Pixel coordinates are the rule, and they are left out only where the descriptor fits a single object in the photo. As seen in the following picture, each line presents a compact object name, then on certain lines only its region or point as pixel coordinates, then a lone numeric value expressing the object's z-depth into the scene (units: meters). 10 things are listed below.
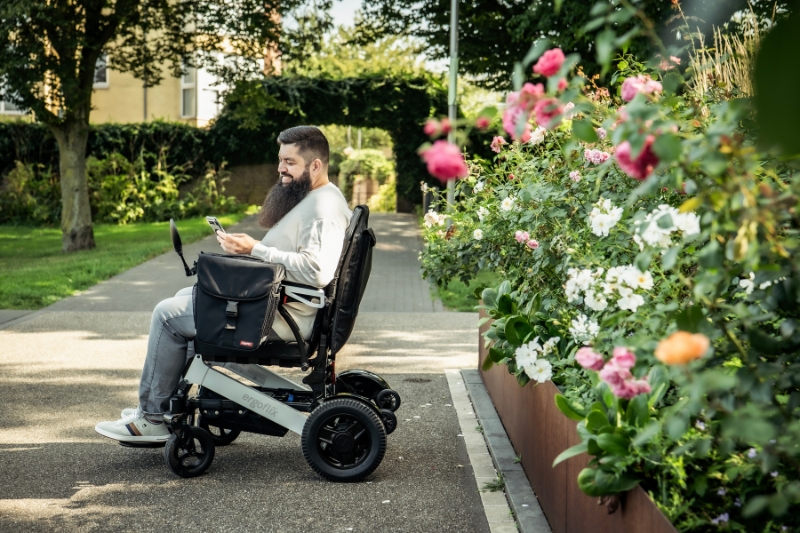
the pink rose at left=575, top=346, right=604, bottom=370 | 2.22
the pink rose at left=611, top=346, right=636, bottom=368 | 1.95
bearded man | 4.14
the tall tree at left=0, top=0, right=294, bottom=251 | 14.32
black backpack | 3.93
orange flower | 1.34
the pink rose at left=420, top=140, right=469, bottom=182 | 1.61
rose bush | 1.61
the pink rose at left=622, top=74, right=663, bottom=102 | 2.04
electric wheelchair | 3.94
